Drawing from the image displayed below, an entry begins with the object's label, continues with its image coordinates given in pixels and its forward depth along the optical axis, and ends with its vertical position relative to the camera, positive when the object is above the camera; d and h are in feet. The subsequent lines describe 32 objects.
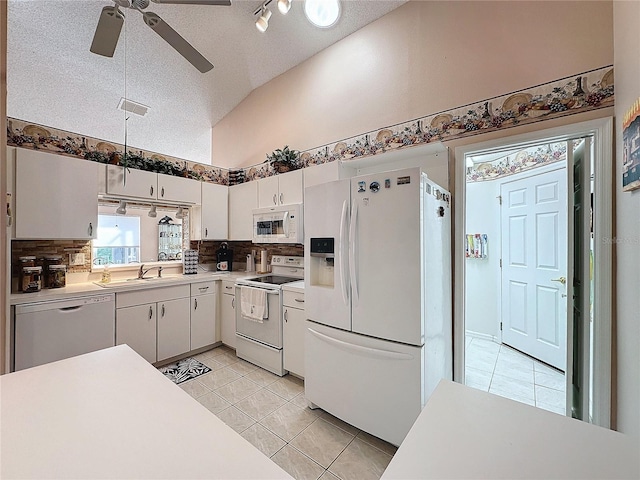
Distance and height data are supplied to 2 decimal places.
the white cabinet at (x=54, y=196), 7.33 +1.25
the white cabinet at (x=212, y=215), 11.57 +1.11
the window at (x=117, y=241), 9.78 -0.02
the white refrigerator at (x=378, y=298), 5.50 -1.26
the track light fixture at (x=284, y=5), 7.41 +6.39
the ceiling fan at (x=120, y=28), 5.23 +4.27
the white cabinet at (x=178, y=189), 10.31 +2.00
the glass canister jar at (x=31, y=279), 7.50 -1.08
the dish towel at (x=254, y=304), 8.99 -2.12
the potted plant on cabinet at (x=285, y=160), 10.55 +3.15
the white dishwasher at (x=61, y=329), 6.93 -2.41
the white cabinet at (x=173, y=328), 9.44 -3.09
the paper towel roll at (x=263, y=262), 11.51 -0.89
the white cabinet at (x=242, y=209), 11.46 +1.39
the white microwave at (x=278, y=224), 9.61 +0.62
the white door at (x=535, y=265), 9.27 -0.88
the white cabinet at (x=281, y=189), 9.82 +1.94
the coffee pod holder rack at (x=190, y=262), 11.48 -0.90
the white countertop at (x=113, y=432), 1.83 -1.52
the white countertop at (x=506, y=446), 2.05 -1.70
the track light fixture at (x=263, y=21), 8.16 +6.53
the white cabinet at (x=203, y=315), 10.35 -2.87
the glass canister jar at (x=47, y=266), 8.24 -0.77
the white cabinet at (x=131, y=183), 9.11 +2.00
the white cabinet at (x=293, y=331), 8.29 -2.76
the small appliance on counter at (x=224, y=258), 12.53 -0.81
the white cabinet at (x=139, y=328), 8.53 -2.81
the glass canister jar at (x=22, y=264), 7.63 -0.66
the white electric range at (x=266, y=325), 8.84 -2.87
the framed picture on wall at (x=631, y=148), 4.23 +1.53
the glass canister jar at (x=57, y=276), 8.22 -1.08
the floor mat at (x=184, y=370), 8.89 -4.40
